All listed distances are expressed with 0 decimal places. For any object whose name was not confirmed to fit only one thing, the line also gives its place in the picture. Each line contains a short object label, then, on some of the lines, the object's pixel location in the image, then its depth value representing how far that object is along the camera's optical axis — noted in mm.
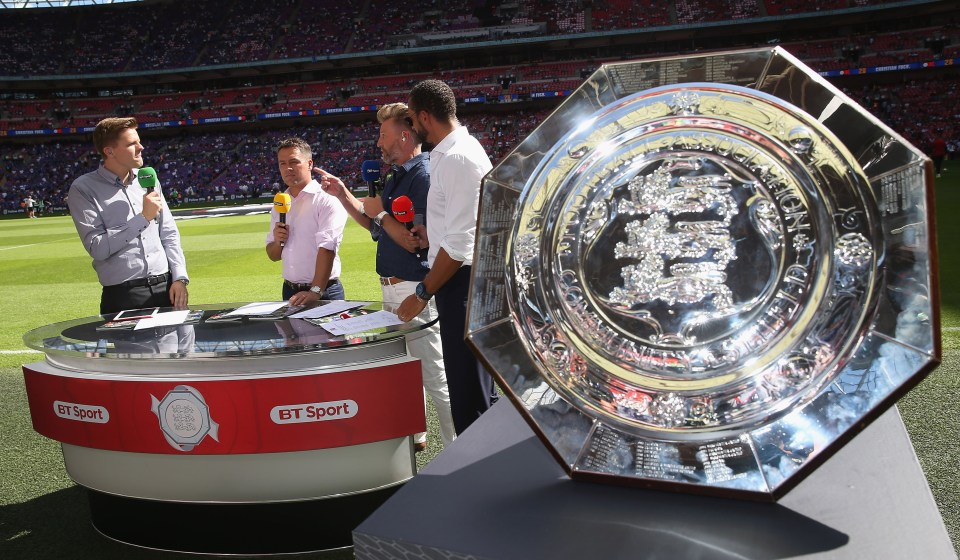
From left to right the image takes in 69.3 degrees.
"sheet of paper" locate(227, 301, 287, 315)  2926
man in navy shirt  3158
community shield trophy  936
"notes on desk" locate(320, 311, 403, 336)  2439
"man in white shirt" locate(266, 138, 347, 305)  3645
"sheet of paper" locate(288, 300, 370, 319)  2773
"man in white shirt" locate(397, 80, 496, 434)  2305
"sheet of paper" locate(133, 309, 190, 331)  2780
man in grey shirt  3342
